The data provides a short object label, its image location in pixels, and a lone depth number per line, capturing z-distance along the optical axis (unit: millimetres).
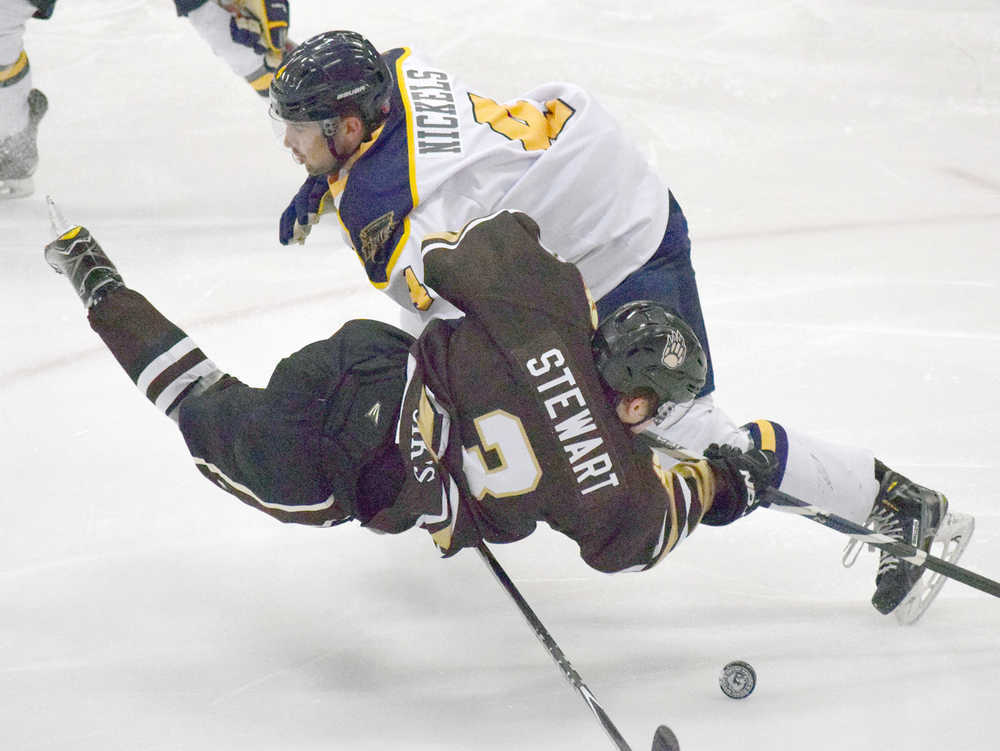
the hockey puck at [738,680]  17374
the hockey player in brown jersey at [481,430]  17104
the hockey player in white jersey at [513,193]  17662
